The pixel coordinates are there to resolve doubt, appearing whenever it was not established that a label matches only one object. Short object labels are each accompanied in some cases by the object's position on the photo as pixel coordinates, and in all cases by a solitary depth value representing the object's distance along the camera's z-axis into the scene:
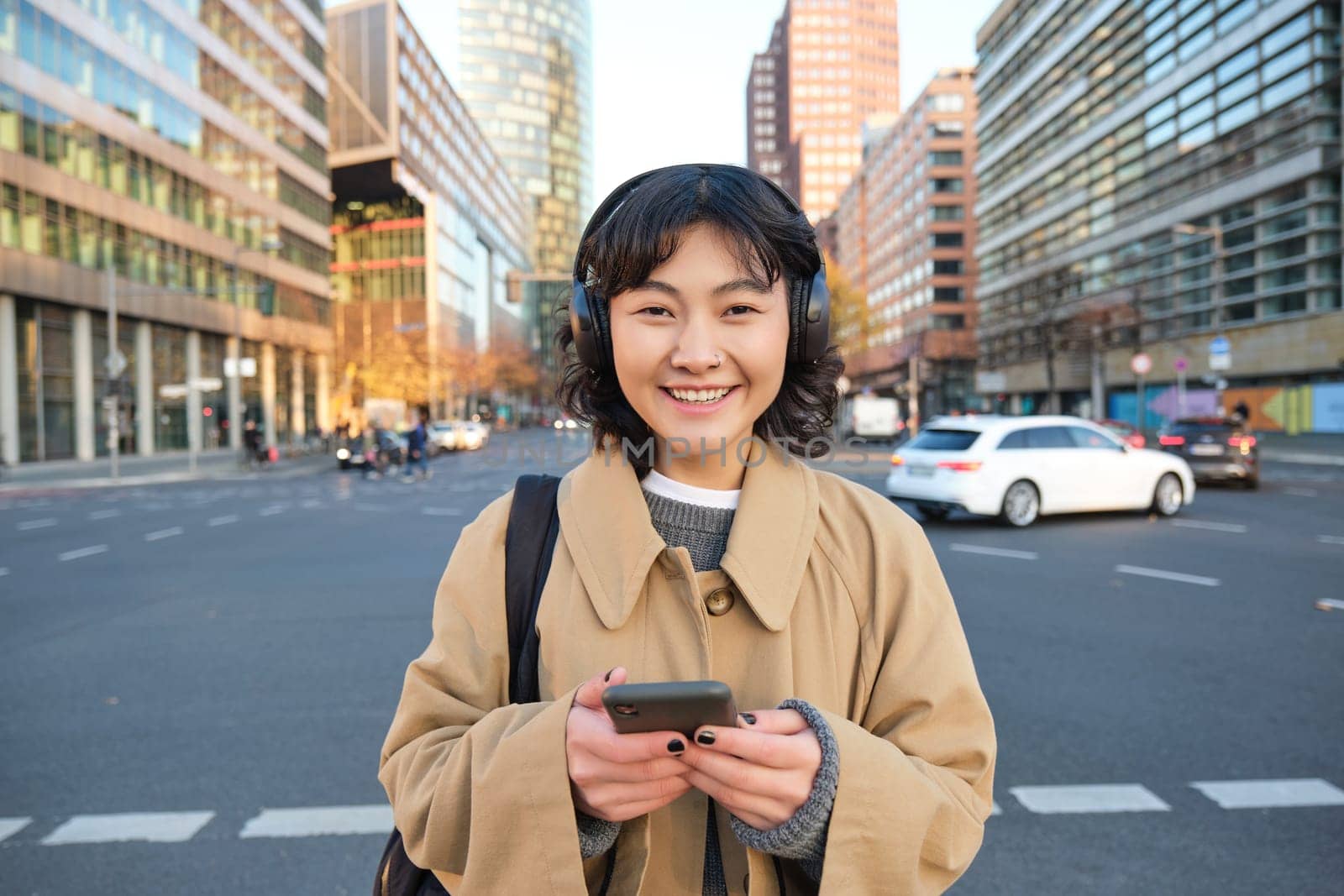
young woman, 1.12
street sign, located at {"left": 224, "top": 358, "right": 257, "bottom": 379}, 28.44
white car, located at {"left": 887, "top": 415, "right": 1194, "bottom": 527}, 11.34
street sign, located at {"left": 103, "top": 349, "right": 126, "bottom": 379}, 23.72
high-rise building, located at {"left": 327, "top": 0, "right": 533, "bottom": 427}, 53.41
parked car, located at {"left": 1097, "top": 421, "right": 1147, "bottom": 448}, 19.50
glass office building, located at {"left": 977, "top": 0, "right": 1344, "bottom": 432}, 33.62
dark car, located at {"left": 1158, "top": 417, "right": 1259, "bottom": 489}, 16.30
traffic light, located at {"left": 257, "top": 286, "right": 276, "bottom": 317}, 23.80
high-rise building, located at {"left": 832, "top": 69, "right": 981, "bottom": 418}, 74.50
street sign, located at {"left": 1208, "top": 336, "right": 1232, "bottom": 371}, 26.67
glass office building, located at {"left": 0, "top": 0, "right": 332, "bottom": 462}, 27.11
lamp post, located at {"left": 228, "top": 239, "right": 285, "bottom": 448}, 40.00
